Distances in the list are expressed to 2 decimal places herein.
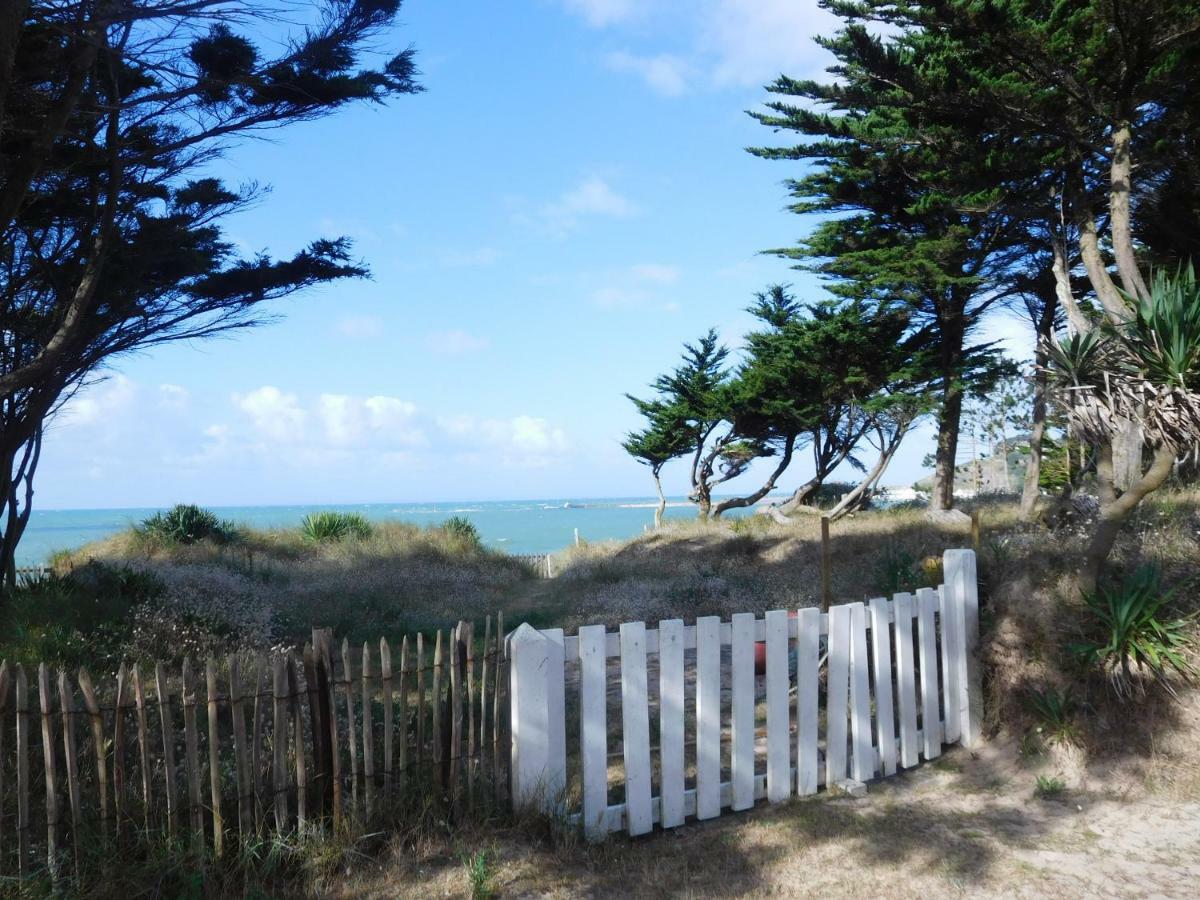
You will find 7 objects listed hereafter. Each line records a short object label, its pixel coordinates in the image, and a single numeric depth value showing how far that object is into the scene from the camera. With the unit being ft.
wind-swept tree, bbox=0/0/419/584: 22.15
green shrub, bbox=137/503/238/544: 67.10
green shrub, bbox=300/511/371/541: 75.00
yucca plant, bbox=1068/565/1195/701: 17.90
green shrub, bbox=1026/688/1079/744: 17.84
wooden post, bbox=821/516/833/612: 24.99
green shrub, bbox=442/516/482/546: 74.93
